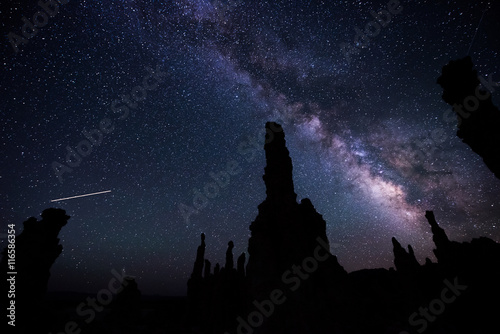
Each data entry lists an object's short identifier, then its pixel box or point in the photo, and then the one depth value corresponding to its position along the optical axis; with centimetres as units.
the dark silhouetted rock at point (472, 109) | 1238
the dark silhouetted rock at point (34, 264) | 1611
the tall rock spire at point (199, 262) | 4091
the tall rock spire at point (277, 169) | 1972
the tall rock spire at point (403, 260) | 3701
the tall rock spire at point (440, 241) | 3616
